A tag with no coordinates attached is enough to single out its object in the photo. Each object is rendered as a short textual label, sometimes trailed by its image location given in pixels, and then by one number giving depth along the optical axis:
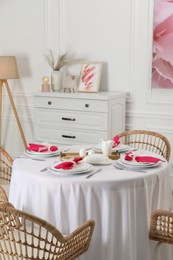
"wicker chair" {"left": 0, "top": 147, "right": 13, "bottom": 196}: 3.26
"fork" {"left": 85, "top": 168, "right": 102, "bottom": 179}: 2.43
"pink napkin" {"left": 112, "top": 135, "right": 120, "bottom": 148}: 3.11
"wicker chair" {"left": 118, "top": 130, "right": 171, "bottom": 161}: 3.46
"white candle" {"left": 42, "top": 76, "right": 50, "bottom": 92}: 4.75
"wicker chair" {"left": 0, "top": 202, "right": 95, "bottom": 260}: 1.89
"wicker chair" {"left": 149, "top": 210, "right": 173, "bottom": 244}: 2.47
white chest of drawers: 4.22
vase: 4.74
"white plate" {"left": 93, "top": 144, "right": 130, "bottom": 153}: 3.04
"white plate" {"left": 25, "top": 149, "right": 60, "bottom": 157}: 2.90
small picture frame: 4.58
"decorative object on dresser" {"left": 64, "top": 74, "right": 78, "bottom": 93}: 4.72
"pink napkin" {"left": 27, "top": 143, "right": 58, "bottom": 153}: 2.96
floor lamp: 4.86
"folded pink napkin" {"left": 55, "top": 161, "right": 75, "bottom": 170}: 2.49
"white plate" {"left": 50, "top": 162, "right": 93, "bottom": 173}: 2.46
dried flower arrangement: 4.80
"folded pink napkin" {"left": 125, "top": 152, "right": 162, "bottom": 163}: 2.65
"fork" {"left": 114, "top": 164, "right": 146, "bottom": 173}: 2.58
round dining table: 2.38
